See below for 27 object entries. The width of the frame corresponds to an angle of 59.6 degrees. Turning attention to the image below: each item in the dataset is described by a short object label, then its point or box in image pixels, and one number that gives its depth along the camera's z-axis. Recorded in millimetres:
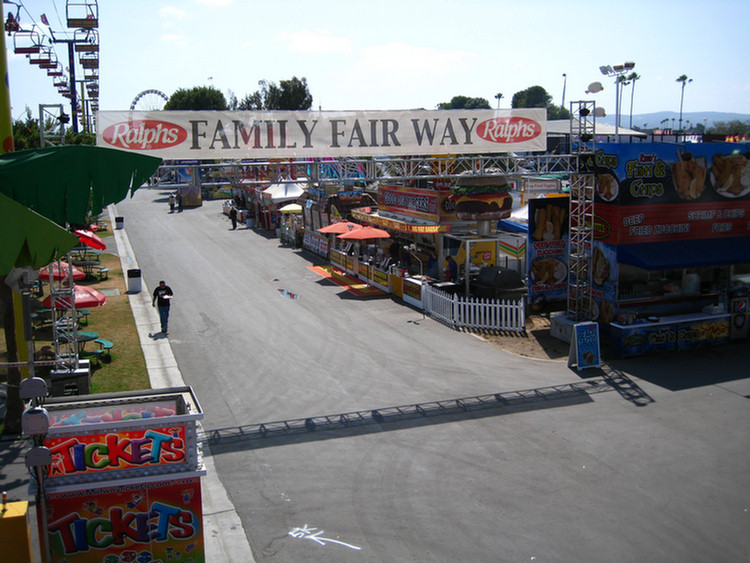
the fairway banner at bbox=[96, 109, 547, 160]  13625
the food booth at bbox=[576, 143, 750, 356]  16234
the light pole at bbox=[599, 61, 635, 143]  16114
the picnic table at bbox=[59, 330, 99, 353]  15135
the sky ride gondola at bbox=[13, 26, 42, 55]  26608
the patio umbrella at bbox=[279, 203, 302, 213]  36188
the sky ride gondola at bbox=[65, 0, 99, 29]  27672
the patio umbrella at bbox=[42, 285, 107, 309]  15906
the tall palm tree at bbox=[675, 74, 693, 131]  121275
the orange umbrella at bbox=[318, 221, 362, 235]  25206
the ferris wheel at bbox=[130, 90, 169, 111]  70831
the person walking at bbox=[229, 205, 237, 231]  39853
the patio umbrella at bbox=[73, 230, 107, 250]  23292
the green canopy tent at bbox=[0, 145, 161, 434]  7742
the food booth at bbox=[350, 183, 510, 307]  21172
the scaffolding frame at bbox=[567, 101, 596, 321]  16203
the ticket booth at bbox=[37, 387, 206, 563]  6372
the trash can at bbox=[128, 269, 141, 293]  23203
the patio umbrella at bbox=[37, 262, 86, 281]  17859
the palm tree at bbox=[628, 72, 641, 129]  92556
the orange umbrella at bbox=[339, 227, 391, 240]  23531
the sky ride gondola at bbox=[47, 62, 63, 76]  34156
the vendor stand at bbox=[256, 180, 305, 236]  37938
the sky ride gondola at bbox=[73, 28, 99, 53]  31781
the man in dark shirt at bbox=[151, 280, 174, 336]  17766
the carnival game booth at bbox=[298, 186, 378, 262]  29125
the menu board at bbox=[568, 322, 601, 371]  14838
